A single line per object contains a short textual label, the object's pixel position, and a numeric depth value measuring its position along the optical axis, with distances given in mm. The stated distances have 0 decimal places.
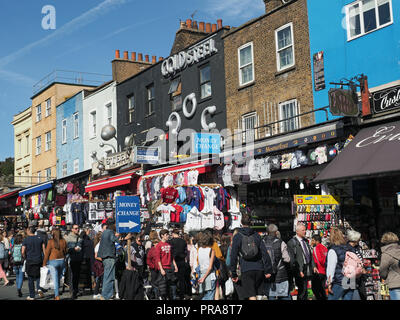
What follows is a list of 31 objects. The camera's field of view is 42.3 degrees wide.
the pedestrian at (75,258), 13923
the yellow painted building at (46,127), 37625
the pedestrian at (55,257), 13355
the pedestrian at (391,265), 8227
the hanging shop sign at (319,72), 17219
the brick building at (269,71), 18078
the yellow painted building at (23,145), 41781
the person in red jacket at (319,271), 10812
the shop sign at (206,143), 17631
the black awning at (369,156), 12234
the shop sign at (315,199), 13145
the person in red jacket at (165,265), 12023
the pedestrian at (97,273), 14148
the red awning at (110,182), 22070
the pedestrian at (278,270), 9914
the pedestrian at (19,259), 14773
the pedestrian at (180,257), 12695
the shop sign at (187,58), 22230
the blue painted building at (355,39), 15191
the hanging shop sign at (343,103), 13758
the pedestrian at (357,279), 8798
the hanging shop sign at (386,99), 13258
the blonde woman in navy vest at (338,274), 8680
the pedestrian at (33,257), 13422
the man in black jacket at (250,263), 9625
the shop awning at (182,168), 17828
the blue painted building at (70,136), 33406
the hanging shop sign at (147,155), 20766
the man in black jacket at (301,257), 10203
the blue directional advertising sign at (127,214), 11757
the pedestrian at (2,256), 17344
